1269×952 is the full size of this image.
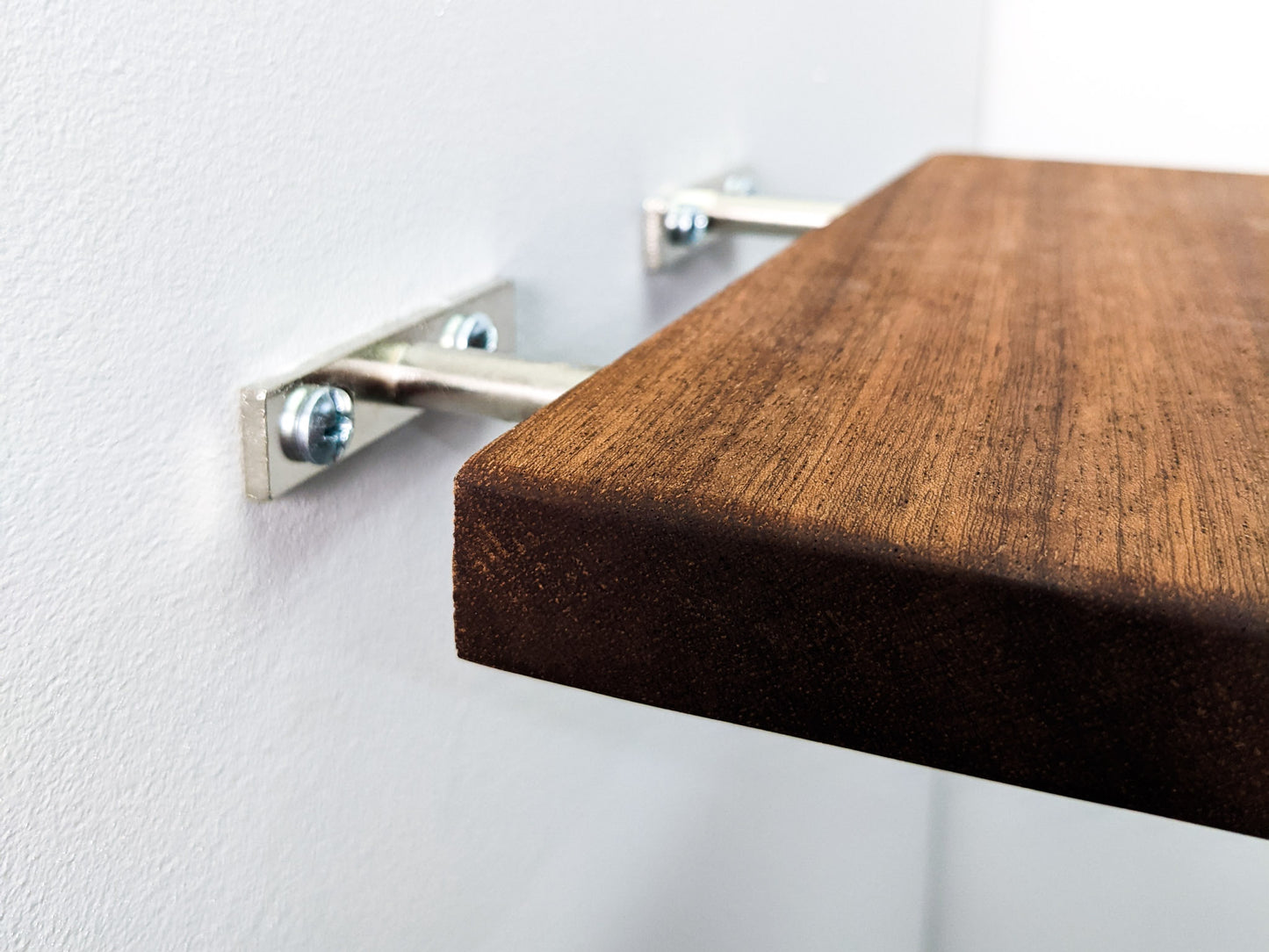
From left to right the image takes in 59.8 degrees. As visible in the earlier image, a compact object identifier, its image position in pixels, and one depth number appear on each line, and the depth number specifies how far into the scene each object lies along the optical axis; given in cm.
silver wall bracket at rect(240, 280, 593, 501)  23
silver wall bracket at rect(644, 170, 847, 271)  40
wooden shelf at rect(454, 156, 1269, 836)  11
